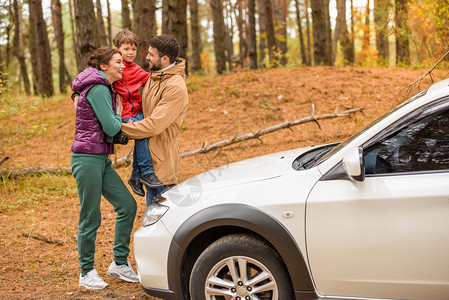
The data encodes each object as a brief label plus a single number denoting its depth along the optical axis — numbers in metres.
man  4.23
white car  2.89
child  4.45
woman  4.16
